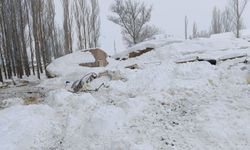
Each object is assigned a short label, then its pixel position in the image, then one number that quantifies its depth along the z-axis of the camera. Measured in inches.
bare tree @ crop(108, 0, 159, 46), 1146.7
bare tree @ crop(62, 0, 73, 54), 768.9
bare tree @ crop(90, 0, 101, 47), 957.8
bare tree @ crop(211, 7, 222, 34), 1620.7
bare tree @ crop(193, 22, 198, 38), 1706.4
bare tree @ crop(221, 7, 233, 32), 1549.5
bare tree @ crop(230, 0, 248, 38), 931.1
